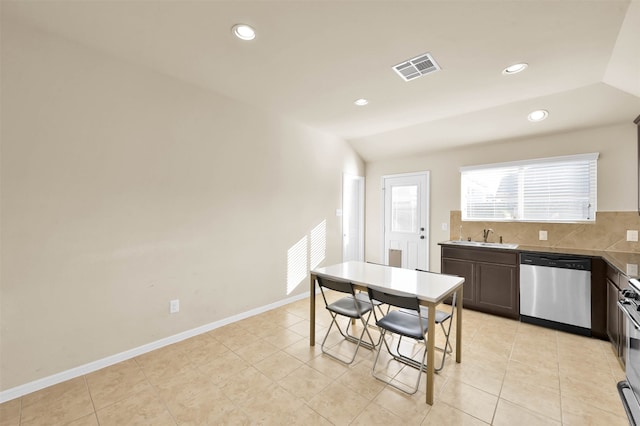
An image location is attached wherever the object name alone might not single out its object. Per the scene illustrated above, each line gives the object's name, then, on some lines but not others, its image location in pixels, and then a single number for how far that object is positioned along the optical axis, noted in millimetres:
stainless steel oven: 1757
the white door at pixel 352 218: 5281
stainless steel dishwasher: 3041
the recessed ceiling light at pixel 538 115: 3362
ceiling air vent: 2471
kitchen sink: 3782
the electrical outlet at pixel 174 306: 2948
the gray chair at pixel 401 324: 2088
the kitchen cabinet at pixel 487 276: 3521
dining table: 2012
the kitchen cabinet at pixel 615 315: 2386
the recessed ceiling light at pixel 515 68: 2527
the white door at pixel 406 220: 4918
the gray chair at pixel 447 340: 2414
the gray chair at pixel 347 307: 2539
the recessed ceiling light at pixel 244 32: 2084
